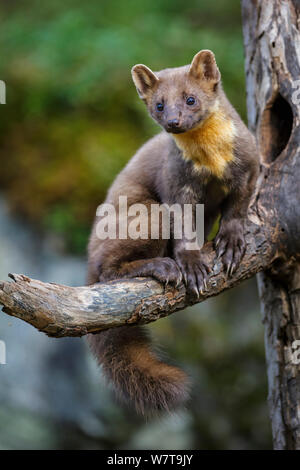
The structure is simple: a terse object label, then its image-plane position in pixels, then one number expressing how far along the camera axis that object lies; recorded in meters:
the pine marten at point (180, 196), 3.35
